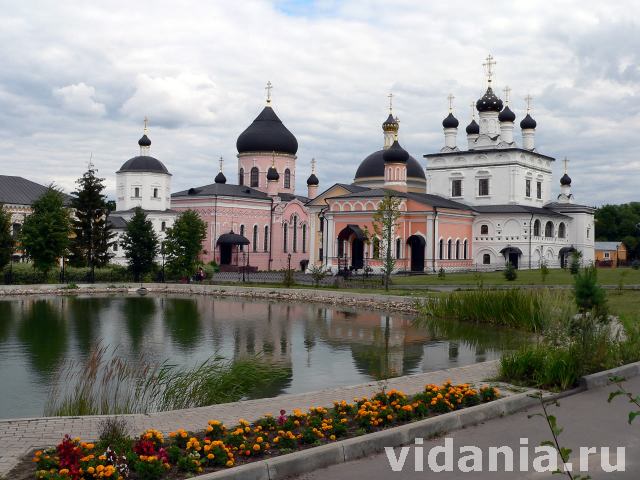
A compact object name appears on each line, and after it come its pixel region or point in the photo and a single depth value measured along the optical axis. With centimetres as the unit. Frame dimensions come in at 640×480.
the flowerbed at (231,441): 585
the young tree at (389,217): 2955
